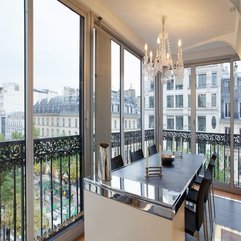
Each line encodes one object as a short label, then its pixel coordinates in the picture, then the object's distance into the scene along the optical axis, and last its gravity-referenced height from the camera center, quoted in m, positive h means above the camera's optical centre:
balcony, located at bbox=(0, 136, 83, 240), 1.74 -0.69
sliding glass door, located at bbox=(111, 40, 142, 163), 3.31 +0.35
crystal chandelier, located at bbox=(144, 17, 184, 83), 2.61 +0.73
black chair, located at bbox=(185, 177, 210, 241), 1.71 -0.81
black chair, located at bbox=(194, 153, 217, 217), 2.22 -0.51
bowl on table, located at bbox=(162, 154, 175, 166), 2.57 -0.52
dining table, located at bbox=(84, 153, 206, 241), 1.36 -0.65
